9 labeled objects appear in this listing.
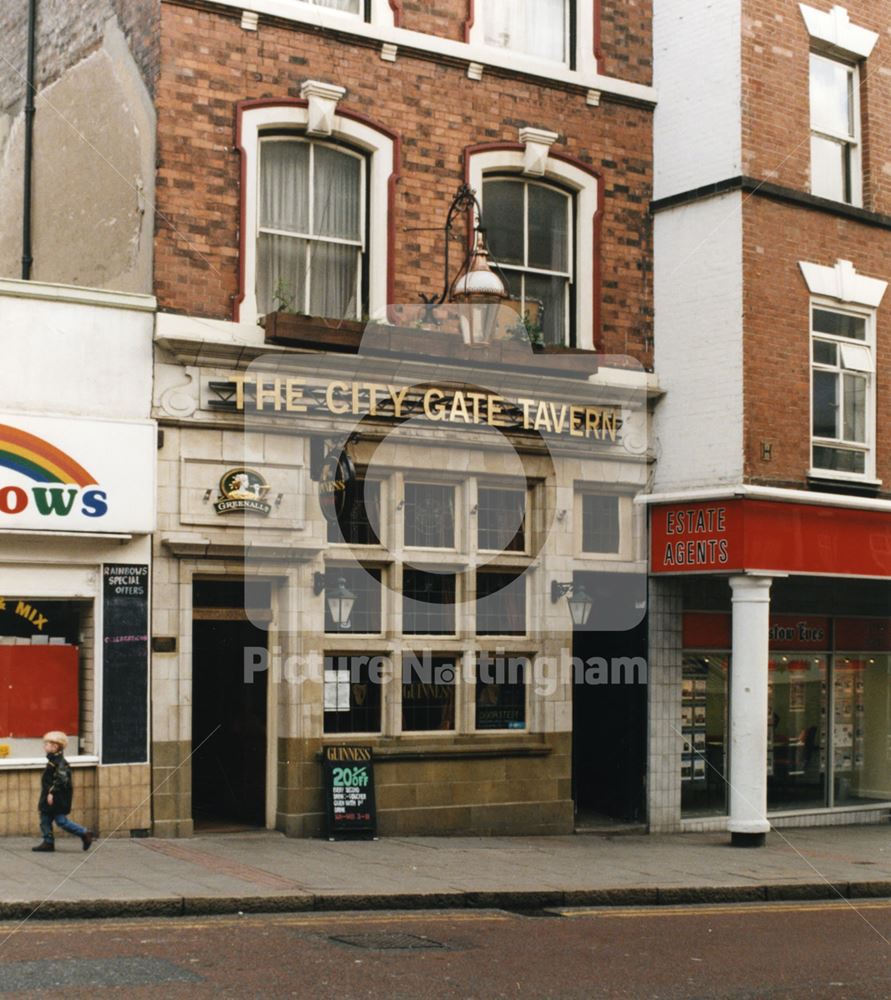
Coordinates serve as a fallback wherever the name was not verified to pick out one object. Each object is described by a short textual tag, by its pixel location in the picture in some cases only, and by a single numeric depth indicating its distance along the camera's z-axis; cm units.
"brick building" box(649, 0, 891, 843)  1742
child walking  1341
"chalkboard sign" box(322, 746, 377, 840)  1581
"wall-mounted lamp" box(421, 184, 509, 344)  1683
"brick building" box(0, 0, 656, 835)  1560
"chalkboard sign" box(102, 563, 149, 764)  1487
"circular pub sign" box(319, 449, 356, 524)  1623
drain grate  1041
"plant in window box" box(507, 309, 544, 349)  1744
